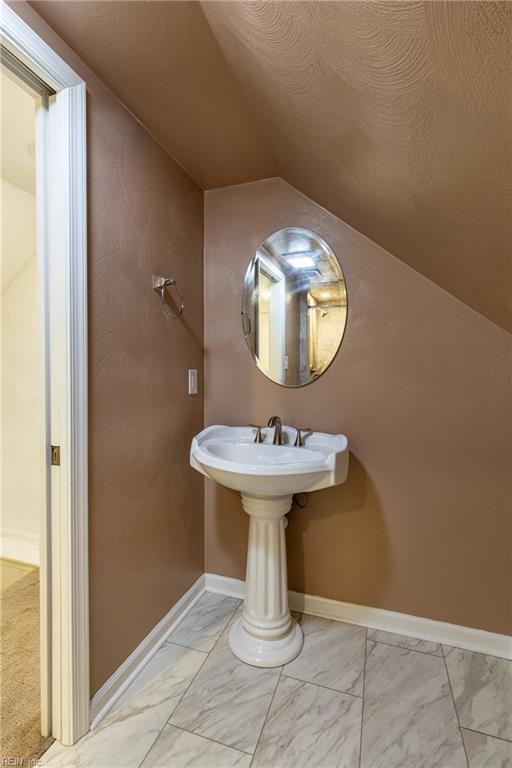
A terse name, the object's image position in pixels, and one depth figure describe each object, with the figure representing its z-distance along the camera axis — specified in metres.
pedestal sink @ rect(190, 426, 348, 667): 1.41
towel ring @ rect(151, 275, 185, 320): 1.45
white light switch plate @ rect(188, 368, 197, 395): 1.73
